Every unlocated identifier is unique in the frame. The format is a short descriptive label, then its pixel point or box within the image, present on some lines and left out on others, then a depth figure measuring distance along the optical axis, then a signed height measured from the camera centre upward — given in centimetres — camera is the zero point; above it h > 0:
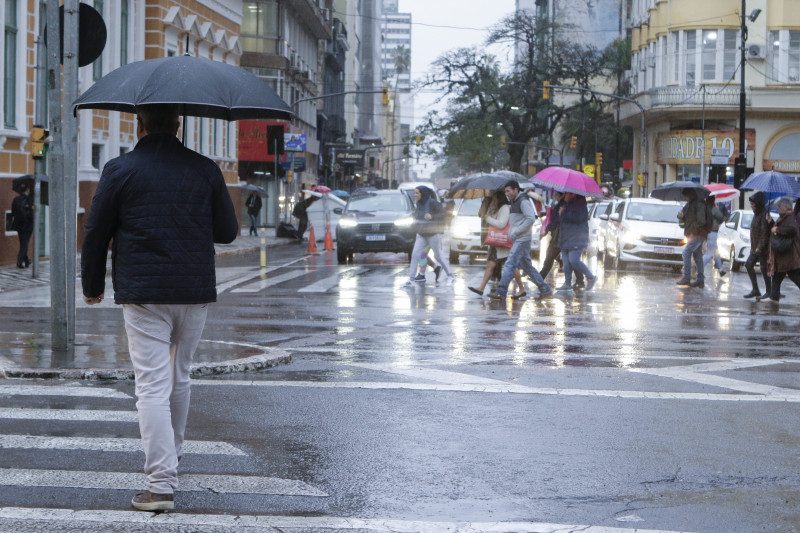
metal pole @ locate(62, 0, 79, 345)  1009 +50
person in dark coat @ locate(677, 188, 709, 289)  2091 -35
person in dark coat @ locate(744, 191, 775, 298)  1778 -24
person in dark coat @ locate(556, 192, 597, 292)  1931 -39
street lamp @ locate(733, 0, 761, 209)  3729 +166
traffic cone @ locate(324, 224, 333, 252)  3436 -98
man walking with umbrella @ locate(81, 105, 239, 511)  555 -25
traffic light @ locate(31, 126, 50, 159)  1986 +104
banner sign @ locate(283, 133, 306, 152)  4900 +265
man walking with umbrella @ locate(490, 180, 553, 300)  1736 -33
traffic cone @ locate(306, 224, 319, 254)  3167 -103
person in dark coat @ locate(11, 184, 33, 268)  2261 -30
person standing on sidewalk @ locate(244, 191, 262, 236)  4522 -5
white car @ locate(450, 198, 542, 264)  2669 -64
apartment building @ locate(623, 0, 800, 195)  5138 +561
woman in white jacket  1767 -18
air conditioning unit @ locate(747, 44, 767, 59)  5031 +682
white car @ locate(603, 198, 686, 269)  2538 -49
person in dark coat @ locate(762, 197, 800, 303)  1744 -55
